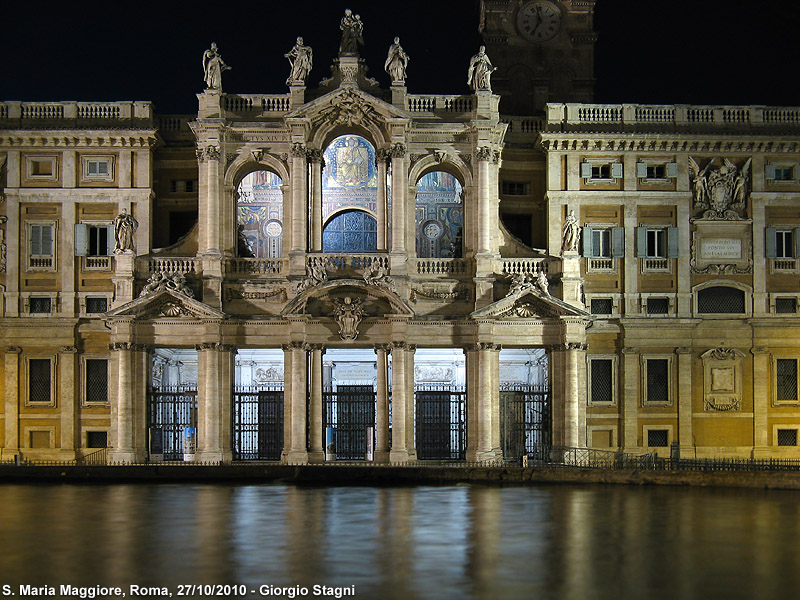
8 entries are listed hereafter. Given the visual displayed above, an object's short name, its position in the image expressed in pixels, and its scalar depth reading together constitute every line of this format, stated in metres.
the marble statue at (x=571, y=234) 47.75
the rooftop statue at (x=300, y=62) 48.78
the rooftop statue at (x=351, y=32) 48.59
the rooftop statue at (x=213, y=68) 48.84
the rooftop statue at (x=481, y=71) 48.81
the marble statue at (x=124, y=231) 47.78
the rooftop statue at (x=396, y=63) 48.88
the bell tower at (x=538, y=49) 58.34
